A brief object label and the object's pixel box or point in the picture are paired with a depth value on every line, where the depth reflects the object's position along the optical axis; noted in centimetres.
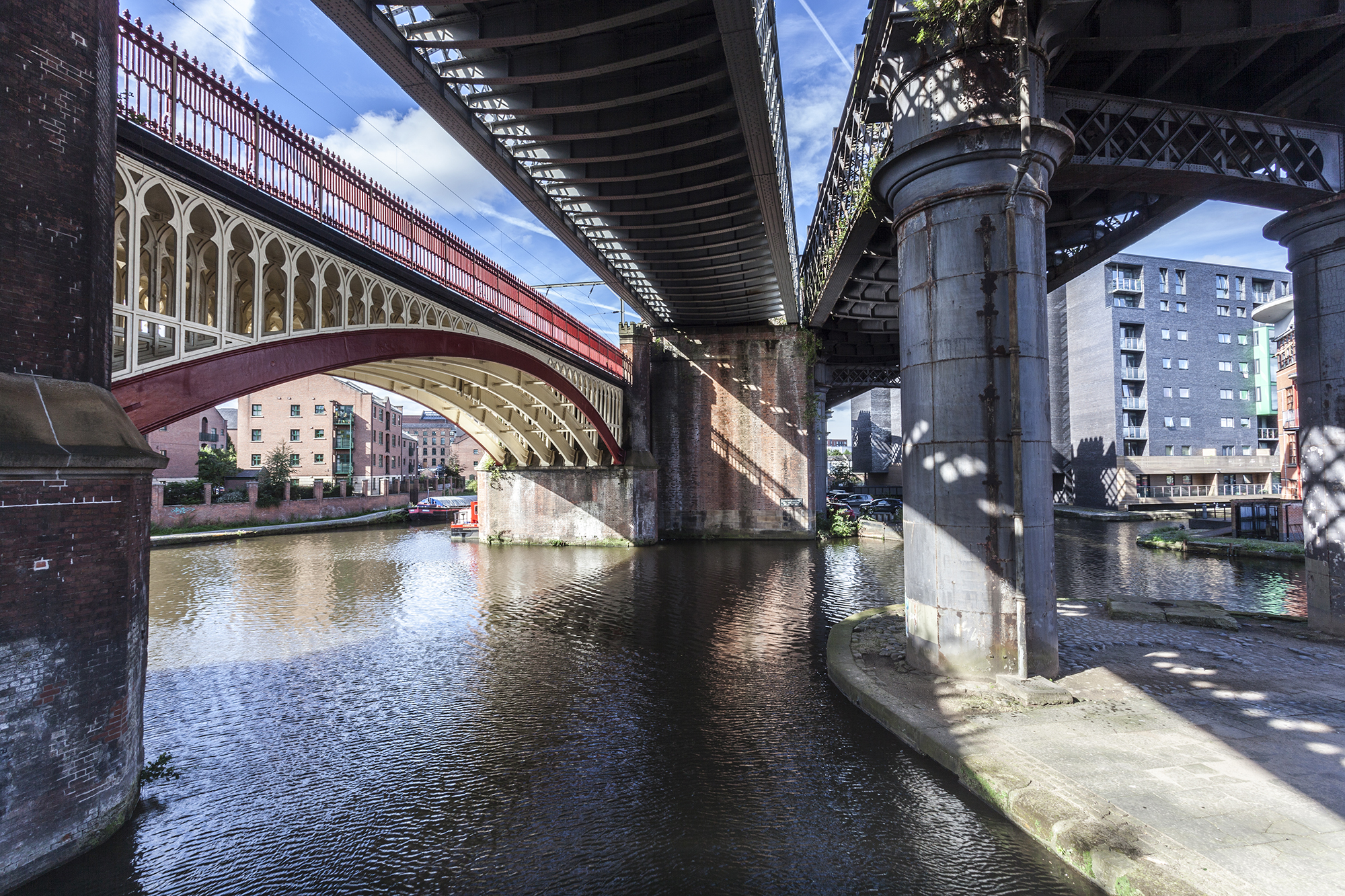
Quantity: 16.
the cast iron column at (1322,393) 917
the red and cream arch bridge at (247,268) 618
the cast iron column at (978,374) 751
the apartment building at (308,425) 4847
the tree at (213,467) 3466
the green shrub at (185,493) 2994
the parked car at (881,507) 3722
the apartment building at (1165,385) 4156
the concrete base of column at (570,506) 2520
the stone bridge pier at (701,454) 2594
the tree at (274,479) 3344
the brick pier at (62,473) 438
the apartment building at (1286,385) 3447
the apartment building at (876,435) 6600
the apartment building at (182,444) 4238
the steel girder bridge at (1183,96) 802
